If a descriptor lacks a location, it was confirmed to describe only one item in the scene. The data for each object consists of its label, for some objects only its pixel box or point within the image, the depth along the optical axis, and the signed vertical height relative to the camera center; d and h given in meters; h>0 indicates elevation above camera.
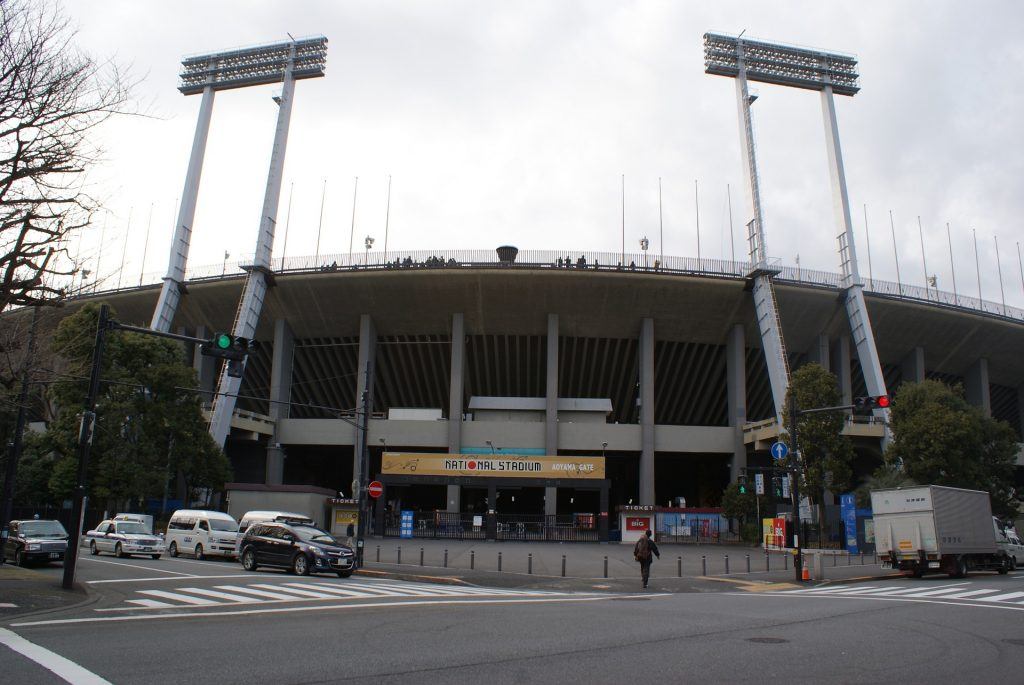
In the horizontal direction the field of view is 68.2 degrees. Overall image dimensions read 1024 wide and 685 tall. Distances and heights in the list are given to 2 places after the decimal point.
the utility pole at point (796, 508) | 24.94 +0.79
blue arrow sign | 28.55 +2.99
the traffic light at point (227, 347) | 15.96 +3.54
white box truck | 24.88 +0.16
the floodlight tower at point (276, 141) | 47.69 +26.35
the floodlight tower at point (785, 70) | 53.38 +32.64
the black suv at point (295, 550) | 22.11 -0.92
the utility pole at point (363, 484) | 26.11 +1.39
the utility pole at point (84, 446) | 16.42 +1.51
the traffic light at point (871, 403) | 23.38 +4.06
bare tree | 12.62 +6.15
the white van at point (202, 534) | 28.09 -0.65
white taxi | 28.09 -0.96
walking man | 22.28 -0.70
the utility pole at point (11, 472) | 23.09 +1.19
